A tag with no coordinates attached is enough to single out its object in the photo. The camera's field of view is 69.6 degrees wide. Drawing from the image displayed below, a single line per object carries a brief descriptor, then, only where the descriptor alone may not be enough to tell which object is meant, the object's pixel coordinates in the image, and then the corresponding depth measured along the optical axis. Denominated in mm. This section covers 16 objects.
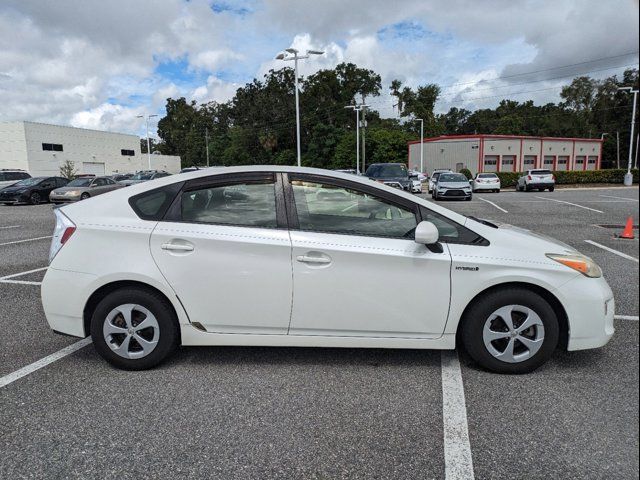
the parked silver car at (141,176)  30511
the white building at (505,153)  49875
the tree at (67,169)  46156
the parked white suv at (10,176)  25725
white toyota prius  3334
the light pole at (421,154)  51719
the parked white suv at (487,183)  29156
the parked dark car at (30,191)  21875
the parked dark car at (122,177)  34234
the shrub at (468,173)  45862
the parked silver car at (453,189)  21720
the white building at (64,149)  47125
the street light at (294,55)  24389
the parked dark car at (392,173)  18662
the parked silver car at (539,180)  28531
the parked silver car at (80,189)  21609
